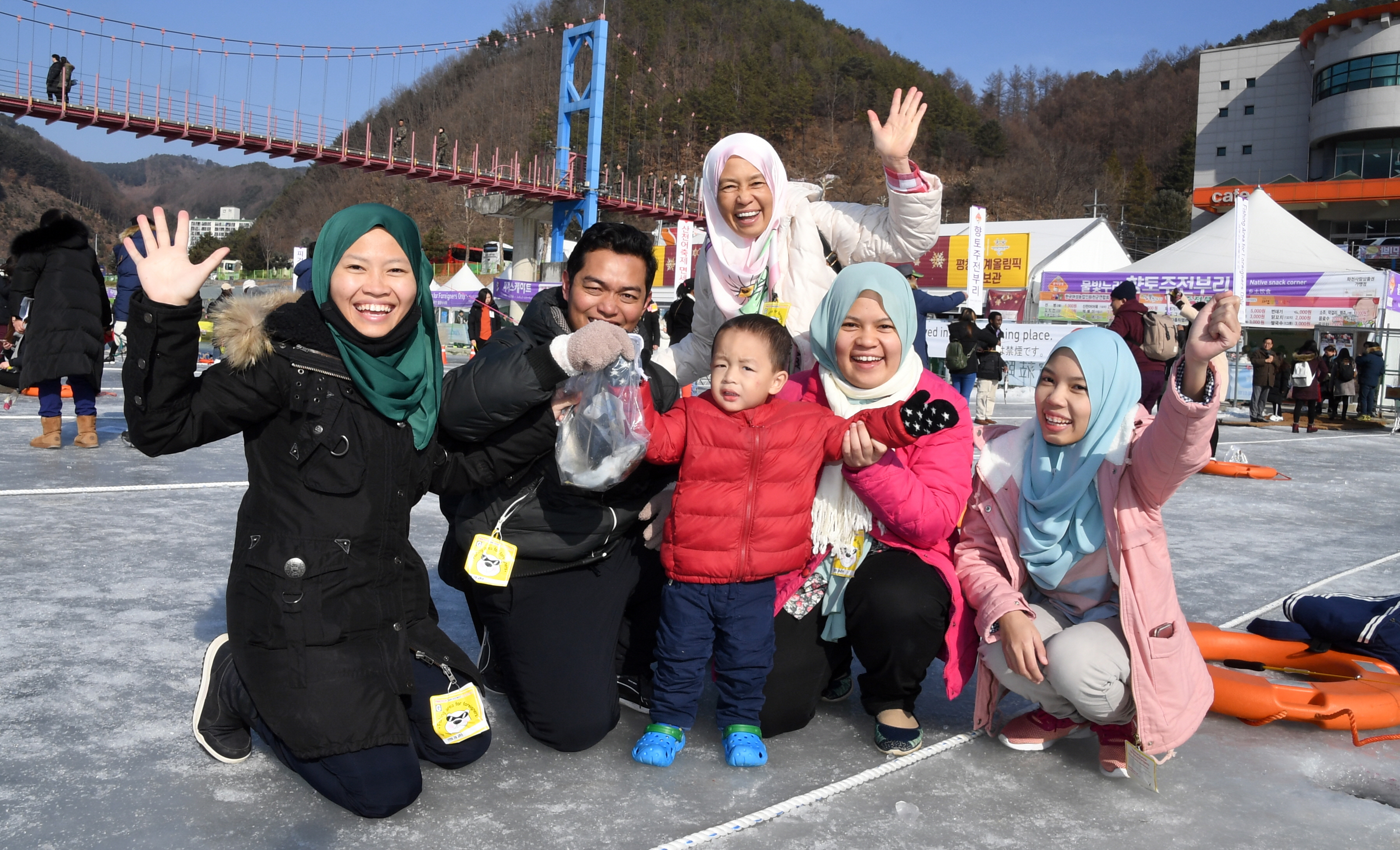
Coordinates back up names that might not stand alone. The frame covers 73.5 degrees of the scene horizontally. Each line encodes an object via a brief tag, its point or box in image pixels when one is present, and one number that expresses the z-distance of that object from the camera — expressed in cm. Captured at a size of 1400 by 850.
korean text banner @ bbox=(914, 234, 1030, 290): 2752
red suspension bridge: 2920
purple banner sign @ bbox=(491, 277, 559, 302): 2530
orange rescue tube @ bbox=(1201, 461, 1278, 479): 705
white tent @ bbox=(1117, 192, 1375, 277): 1667
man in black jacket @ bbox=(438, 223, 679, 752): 209
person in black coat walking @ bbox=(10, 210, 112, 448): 546
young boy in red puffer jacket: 212
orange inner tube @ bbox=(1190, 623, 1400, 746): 230
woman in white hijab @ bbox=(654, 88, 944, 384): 278
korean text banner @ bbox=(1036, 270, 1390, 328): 1519
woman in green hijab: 183
